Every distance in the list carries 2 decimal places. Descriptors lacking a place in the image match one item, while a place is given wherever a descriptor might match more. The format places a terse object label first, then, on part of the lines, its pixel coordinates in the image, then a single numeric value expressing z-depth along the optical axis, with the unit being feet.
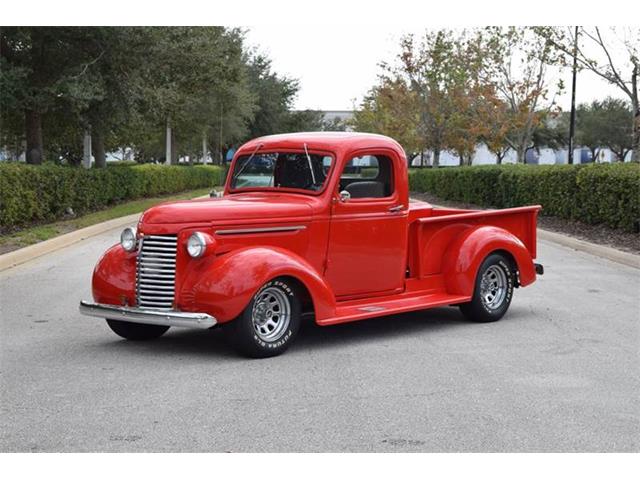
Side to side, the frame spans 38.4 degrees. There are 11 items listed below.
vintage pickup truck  25.18
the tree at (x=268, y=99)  220.02
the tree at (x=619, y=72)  78.79
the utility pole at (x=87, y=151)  111.75
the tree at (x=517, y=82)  118.21
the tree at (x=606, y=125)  247.97
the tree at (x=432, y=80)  134.82
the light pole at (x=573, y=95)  85.87
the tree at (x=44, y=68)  75.20
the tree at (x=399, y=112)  151.12
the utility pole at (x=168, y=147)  154.58
